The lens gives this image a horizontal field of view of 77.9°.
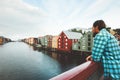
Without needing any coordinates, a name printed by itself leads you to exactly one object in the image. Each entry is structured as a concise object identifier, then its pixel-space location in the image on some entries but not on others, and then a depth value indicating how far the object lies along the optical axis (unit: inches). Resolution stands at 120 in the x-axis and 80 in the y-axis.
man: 40.3
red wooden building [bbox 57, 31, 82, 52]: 1200.4
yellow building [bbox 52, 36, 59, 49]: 1472.8
